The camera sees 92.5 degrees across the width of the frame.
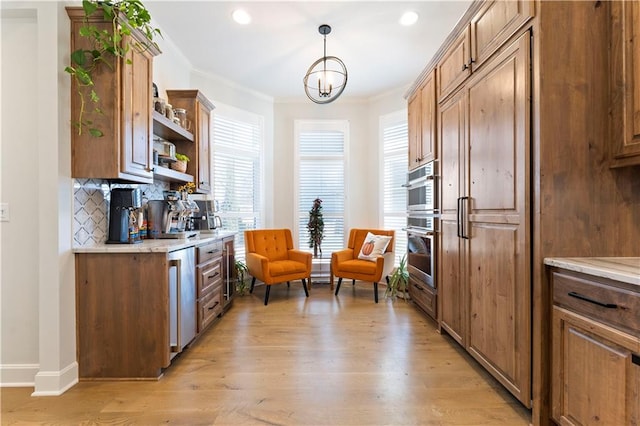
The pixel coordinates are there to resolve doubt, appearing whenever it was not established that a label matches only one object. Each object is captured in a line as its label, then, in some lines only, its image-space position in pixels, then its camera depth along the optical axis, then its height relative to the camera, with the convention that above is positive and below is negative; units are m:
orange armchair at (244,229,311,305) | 3.80 -0.61
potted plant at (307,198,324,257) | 4.74 -0.17
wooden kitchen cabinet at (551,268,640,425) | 1.17 -0.59
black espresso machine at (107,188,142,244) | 2.27 -0.01
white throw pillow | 4.12 -0.47
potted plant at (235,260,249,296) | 4.14 -0.90
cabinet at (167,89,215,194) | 3.38 +0.98
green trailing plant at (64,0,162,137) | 1.96 +1.07
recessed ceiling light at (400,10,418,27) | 2.87 +1.86
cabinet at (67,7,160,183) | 2.02 +0.61
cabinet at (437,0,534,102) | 1.67 +1.13
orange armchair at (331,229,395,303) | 3.87 -0.66
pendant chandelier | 3.00 +1.36
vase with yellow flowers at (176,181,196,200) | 3.11 +0.26
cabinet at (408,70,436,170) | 2.93 +0.93
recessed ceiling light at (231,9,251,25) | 2.83 +1.86
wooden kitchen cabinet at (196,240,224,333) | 2.71 -0.67
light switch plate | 2.01 +0.02
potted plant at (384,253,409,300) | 4.05 -0.94
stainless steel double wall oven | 2.93 -0.21
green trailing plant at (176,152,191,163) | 3.11 +0.58
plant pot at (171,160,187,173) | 3.05 +0.49
